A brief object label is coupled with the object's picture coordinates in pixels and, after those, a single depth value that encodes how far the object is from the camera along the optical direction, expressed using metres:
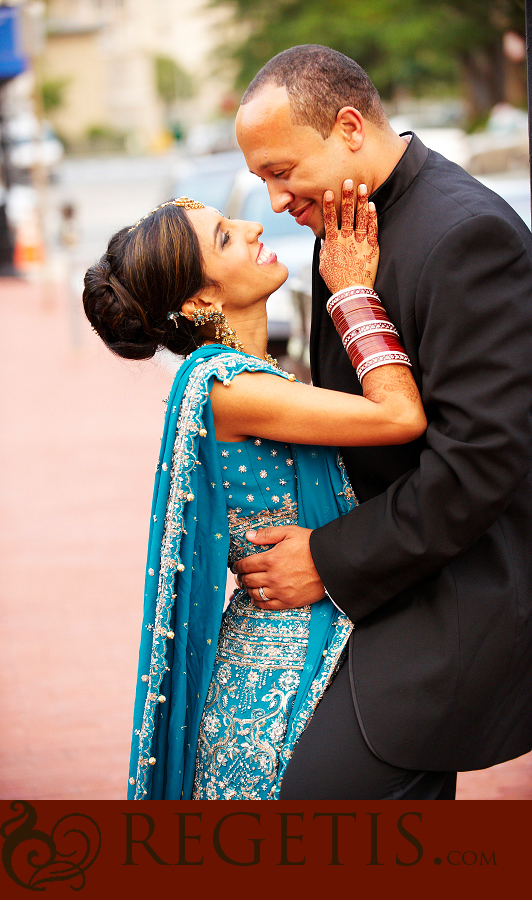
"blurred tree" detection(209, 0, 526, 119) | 26.33
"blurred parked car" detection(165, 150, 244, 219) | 12.34
